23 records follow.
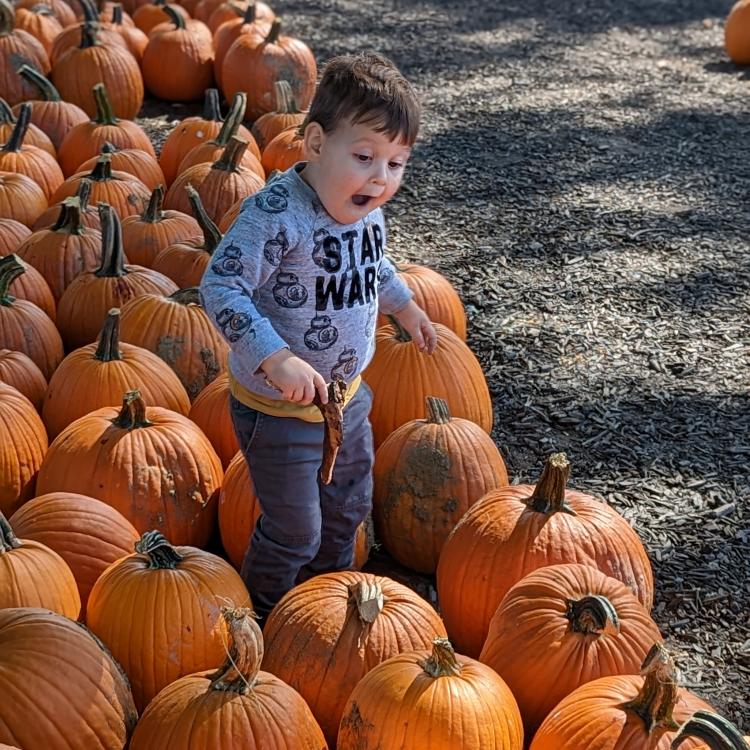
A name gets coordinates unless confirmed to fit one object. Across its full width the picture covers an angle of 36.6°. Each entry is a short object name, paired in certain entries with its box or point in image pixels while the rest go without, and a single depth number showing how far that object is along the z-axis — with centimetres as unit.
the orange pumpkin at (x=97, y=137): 618
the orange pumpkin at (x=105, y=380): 401
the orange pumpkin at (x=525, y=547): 329
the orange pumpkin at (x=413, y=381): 419
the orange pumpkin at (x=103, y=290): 461
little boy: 295
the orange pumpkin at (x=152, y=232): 514
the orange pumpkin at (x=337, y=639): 291
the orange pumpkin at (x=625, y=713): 246
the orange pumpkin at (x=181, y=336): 436
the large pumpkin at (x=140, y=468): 362
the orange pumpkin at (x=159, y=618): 294
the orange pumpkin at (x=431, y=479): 378
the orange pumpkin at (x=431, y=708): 256
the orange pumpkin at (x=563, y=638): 286
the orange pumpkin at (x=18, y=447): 377
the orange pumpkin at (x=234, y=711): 251
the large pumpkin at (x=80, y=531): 327
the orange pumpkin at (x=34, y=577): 295
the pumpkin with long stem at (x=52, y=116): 656
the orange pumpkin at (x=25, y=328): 432
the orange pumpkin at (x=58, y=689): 252
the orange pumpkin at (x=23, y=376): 413
